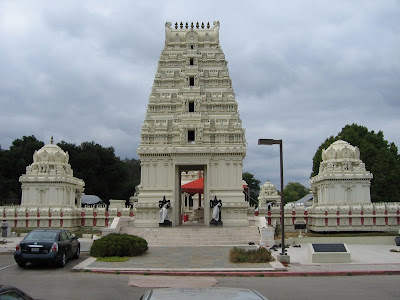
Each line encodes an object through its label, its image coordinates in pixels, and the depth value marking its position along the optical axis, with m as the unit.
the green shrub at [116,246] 20.11
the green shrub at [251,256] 18.98
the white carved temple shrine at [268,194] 74.81
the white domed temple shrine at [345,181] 39.75
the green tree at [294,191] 104.69
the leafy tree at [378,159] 49.25
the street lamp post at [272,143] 19.34
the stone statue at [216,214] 31.30
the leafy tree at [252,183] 99.25
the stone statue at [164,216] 31.11
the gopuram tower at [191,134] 33.28
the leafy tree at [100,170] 70.56
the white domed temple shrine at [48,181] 45.03
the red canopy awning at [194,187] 39.69
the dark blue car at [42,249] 16.75
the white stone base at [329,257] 19.41
